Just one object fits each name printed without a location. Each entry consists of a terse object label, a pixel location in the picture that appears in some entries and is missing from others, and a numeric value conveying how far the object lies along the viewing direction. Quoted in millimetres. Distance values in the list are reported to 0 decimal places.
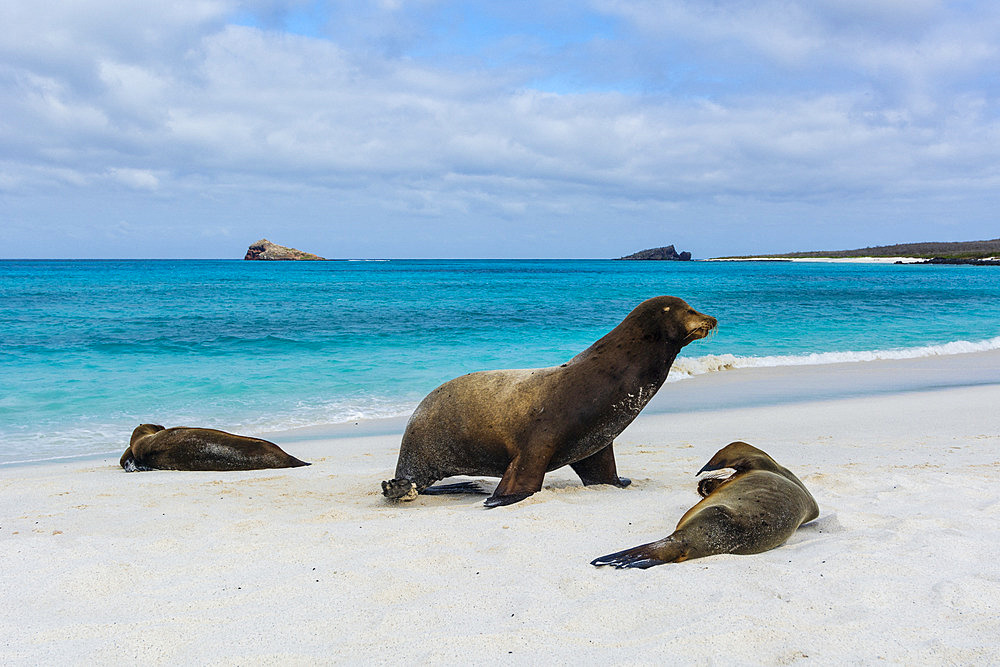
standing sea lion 5355
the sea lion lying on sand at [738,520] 3691
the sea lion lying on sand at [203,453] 7508
